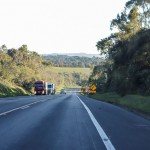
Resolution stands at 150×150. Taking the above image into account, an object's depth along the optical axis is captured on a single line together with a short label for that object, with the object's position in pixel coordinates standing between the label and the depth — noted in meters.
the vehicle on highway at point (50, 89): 108.62
